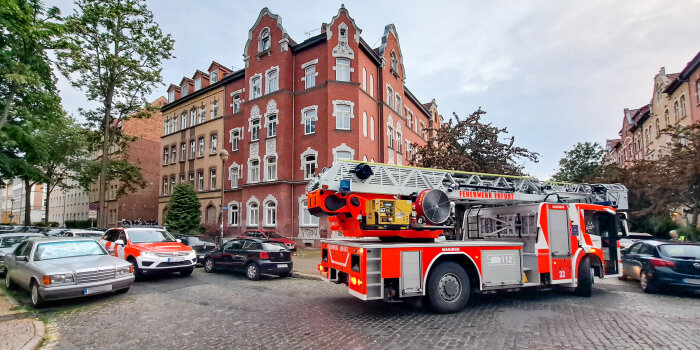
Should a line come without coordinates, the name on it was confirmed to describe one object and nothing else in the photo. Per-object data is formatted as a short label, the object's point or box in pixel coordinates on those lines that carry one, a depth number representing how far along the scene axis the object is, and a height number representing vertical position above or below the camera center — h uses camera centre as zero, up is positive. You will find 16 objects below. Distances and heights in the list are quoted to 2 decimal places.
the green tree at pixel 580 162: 44.41 +5.32
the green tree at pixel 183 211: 29.78 +0.13
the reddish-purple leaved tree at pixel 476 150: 21.12 +3.26
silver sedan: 8.38 -1.26
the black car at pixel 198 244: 16.63 -1.38
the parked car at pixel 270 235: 21.36 -1.38
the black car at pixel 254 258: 13.09 -1.61
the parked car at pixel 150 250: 12.19 -1.21
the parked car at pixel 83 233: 19.27 -0.96
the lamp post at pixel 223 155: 17.88 +2.66
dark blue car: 9.34 -1.50
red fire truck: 7.39 -0.63
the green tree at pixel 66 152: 35.61 +5.91
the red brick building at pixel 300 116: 25.64 +6.72
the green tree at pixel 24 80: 15.78 +5.93
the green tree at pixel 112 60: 24.16 +9.92
